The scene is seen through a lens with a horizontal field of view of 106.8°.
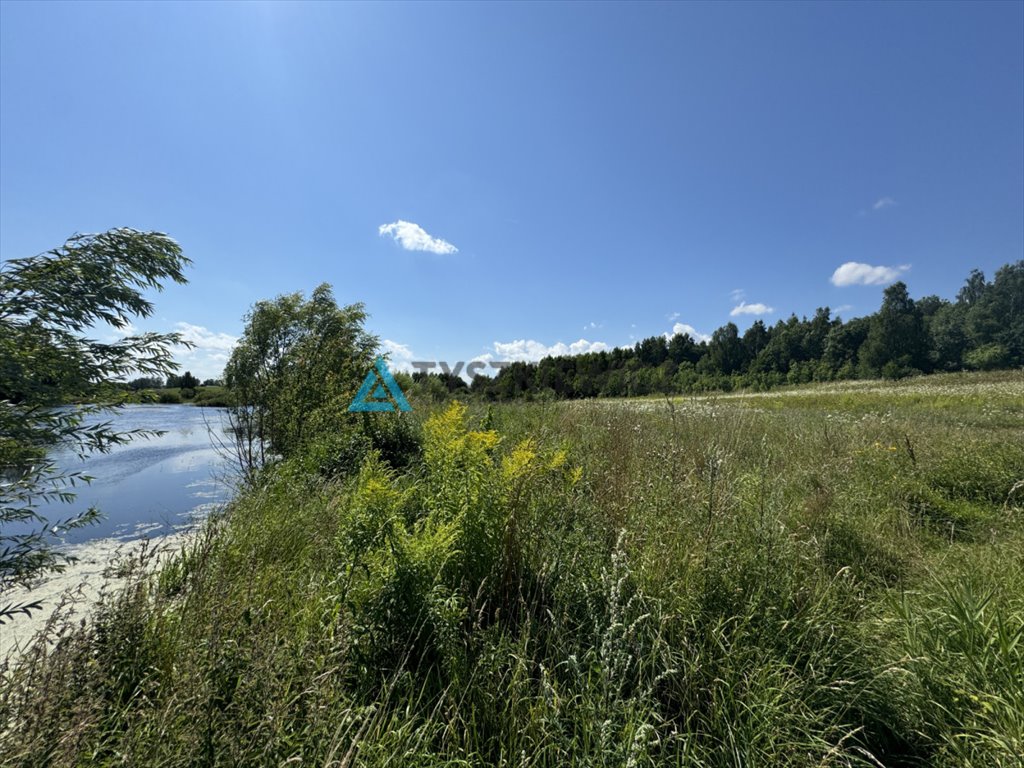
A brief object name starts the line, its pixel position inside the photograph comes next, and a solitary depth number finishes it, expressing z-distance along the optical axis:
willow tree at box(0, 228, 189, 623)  2.52
